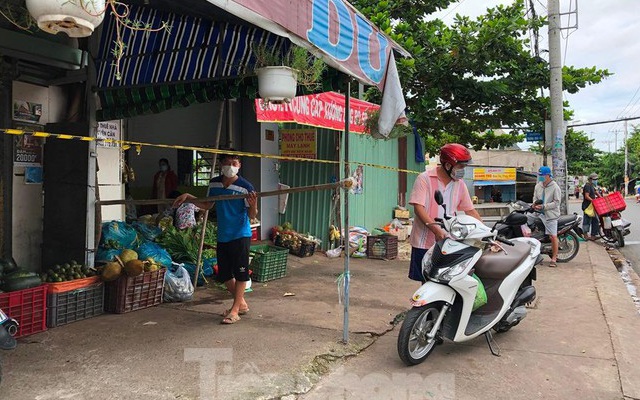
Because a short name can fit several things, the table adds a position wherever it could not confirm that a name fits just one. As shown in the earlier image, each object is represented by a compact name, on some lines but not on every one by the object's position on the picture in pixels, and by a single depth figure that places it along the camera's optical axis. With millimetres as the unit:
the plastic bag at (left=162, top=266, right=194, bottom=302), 5539
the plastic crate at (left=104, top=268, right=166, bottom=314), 4996
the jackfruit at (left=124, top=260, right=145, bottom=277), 4914
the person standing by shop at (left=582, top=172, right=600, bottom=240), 11984
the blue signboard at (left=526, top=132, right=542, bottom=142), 13305
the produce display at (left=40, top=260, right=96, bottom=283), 4555
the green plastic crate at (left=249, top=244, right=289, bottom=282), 6812
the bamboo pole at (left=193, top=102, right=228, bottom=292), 5733
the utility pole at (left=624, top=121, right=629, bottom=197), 52744
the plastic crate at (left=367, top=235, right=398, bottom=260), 9188
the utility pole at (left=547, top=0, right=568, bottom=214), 11203
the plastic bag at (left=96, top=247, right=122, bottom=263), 5273
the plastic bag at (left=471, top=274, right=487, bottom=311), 4090
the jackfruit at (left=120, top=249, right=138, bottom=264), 5059
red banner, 7289
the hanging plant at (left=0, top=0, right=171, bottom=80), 2314
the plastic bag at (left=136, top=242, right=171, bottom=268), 5543
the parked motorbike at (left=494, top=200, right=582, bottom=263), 8102
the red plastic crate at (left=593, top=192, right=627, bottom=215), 10930
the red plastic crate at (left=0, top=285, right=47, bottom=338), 4066
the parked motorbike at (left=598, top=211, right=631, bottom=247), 11180
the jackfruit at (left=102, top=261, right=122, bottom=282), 4855
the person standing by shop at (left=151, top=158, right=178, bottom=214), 8898
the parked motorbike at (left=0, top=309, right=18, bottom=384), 2957
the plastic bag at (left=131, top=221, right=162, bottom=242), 6418
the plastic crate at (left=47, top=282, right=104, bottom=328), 4453
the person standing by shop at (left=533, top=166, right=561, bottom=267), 8133
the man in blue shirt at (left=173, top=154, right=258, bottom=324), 4774
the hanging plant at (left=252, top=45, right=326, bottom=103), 4180
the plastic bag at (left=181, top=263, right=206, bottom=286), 6312
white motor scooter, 3824
